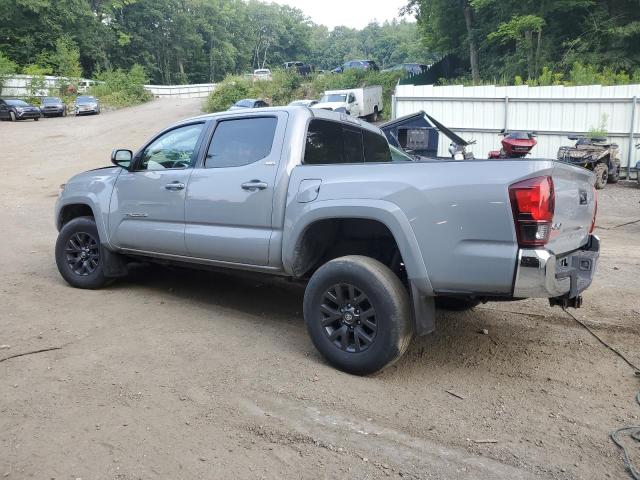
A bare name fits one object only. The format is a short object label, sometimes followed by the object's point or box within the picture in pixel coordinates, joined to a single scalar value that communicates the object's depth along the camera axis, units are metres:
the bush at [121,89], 40.66
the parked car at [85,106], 34.23
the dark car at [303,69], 39.81
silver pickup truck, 3.54
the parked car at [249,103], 25.77
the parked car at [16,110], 30.89
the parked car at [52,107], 32.72
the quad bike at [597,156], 13.14
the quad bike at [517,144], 13.24
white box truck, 25.21
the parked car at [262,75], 39.59
